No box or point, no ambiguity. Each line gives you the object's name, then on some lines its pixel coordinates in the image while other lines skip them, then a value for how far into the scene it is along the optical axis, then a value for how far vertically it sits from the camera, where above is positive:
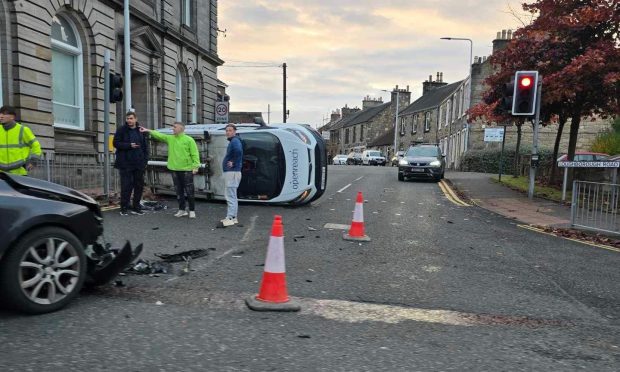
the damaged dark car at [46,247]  3.65 -0.84
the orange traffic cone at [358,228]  7.59 -1.21
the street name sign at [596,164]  10.80 -0.04
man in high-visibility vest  6.96 -0.01
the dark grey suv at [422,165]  20.34 -0.35
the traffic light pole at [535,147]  12.72 +0.37
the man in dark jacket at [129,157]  9.03 -0.18
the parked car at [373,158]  49.34 -0.30
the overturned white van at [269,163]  10.80 -0.25
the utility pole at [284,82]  43.12 +6.37
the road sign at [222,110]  18.81 +1.60
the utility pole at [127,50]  14.30 +2.98
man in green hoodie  9.09 -0.24
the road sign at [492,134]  26.20 +1.38
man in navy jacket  8.44 -0.42
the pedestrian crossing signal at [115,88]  11.03 +1.38
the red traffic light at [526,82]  12.27 +2.03
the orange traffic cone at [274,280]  4.29 -1.17
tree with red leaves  12.27 +2.91
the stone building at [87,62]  12.20 +2.78
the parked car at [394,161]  44.35 -0.51
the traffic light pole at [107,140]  10.99 +0.15
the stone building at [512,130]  32.75 +2.16
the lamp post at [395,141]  54.31 +1.65
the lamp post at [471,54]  31.06 +7.04
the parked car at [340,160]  55.47 -0.72
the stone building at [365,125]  66.31 +4.56
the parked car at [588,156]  17.93 +0.24
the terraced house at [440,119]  36.28 +3.66
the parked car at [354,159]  53.56 -0.50
